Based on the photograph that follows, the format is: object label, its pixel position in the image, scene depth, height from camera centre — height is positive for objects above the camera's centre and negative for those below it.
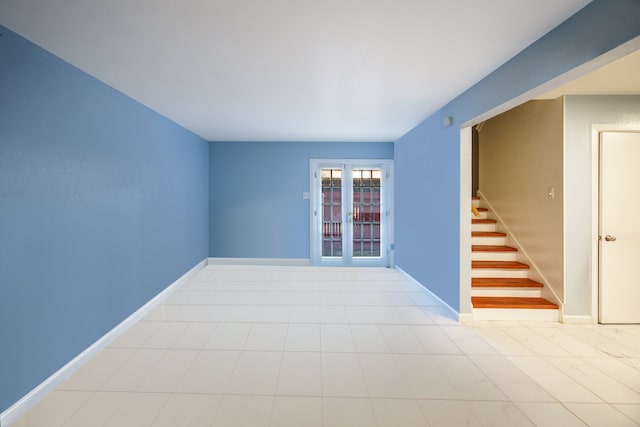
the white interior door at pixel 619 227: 3.56 -0.18
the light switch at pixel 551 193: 3.73 +0.19
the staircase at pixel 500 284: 3.70 -0.87
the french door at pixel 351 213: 6.54 -0.05
